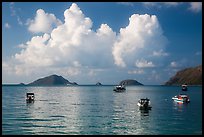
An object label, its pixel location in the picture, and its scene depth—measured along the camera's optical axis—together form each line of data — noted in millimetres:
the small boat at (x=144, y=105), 83062
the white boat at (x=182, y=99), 120562
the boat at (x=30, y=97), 116200
